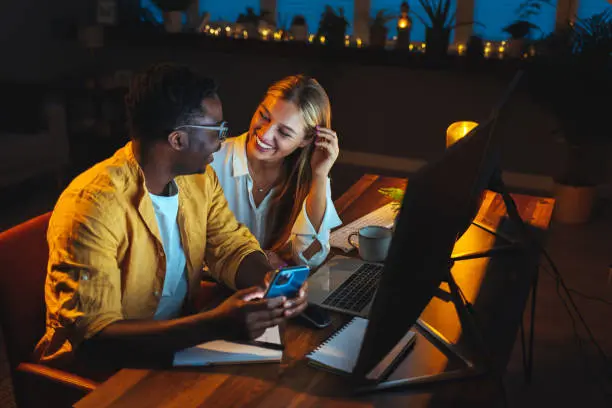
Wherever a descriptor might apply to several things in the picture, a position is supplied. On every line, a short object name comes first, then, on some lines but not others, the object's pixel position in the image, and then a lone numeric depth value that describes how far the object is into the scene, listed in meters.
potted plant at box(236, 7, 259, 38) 5.26
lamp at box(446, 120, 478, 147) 2.31
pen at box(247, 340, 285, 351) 1.51
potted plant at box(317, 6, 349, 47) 5.00
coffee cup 1.98
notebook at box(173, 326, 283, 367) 1.44
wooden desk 1.33
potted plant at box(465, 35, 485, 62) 4.71
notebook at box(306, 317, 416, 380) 1.44
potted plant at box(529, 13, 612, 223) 4.20
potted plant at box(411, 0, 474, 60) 4.73
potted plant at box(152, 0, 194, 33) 5.43
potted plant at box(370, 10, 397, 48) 4.97
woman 2.25
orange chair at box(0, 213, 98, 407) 1.61
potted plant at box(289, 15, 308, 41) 5.15
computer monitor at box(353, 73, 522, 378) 1.04
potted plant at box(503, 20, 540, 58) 4.66
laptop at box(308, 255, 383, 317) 1.73
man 1.45
